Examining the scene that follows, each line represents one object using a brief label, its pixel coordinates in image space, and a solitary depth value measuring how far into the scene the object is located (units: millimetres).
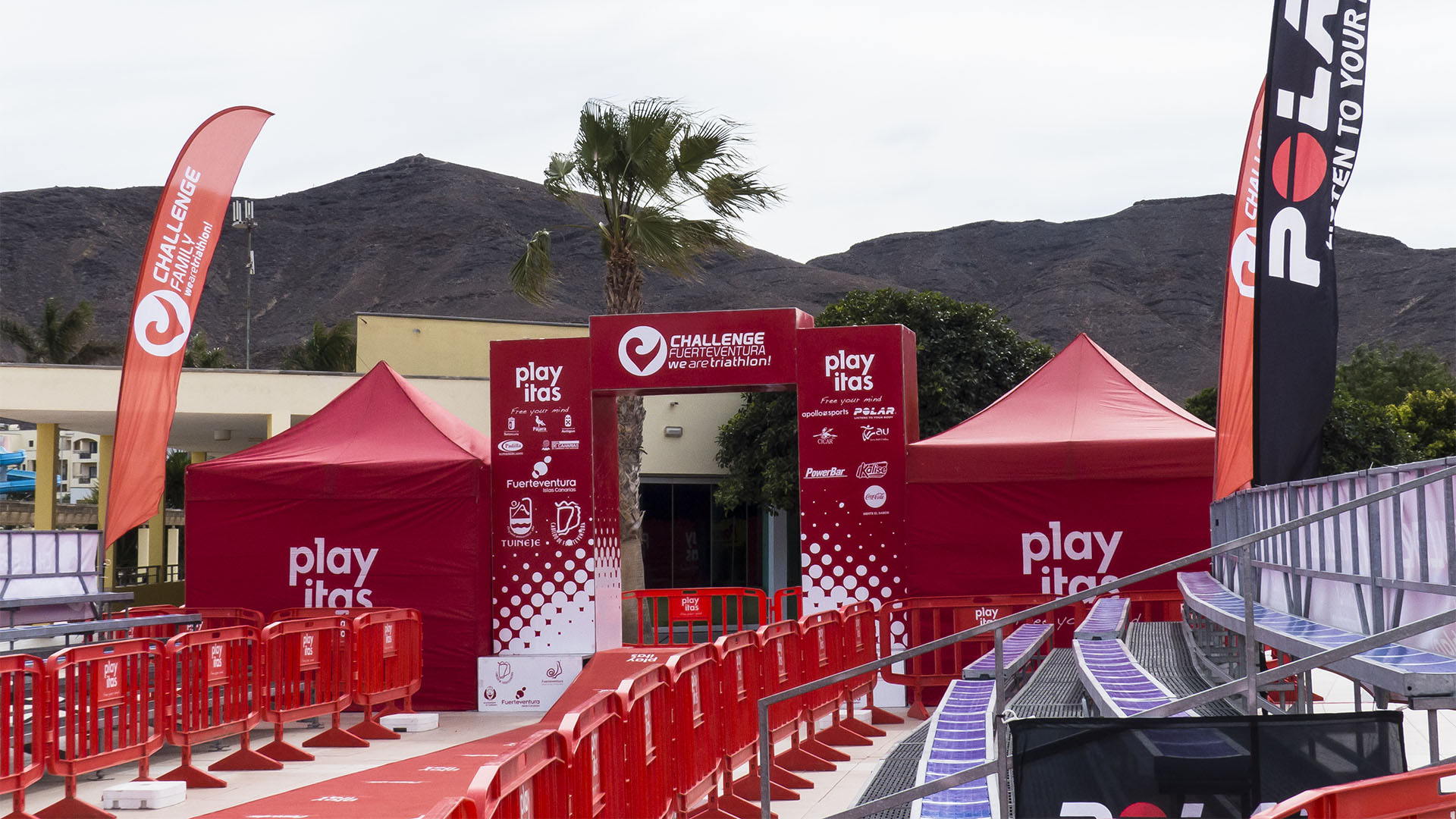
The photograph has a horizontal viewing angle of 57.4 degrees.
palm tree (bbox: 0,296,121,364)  61594
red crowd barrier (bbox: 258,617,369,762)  11484
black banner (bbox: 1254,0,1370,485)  8266
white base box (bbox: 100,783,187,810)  9406
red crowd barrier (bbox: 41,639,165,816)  8727
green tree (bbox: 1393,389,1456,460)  45594
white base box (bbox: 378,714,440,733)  13766
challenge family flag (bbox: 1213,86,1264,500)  10688
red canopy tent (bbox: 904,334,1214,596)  15148
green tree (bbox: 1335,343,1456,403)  70250
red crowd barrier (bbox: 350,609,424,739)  13008
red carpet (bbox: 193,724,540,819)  9172
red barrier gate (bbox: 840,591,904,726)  12812
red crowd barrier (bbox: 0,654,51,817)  8328
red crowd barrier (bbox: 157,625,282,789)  10078
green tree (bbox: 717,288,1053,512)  27547
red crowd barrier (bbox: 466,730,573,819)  3959
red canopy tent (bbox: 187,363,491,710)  15859
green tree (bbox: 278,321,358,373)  58438
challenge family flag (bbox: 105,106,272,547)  14461
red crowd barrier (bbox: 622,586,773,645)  17344
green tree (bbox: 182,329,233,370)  64438
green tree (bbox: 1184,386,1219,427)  47772
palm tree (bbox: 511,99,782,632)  20172
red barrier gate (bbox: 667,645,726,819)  7309
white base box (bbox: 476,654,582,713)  15656
